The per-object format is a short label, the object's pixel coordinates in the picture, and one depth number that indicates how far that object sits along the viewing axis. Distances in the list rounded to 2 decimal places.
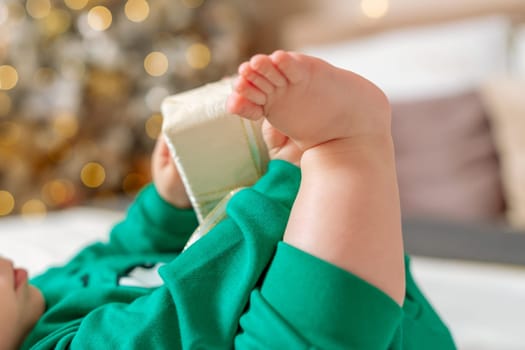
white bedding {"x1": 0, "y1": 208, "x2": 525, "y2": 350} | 0.88
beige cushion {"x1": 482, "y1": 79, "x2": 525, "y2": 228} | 1.47
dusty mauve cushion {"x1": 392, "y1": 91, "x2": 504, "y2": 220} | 1.55
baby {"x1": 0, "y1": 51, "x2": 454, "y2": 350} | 0.48
